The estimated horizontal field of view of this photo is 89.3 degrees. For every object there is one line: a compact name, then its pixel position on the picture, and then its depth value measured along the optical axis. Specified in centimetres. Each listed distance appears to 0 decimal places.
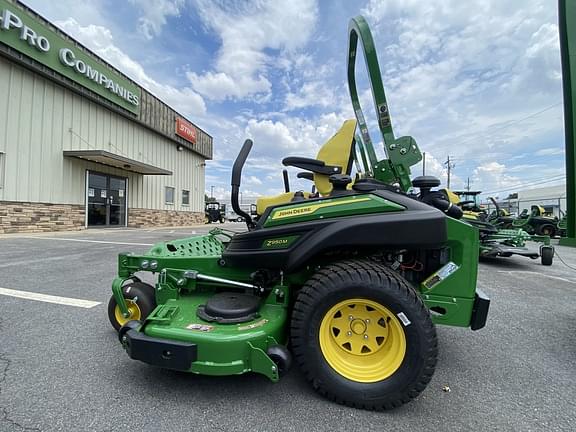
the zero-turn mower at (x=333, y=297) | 164
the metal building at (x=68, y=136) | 1038
